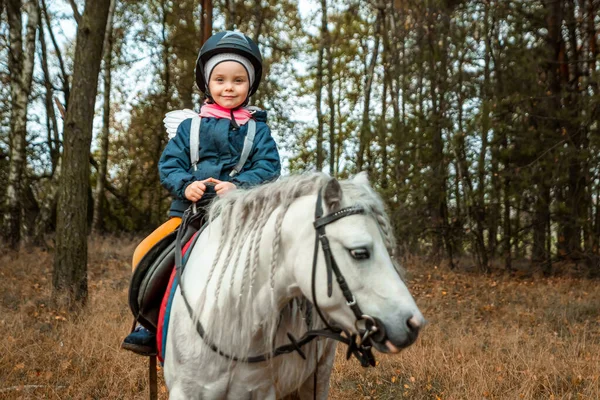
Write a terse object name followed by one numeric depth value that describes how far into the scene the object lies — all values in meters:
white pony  1.78
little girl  2.65
